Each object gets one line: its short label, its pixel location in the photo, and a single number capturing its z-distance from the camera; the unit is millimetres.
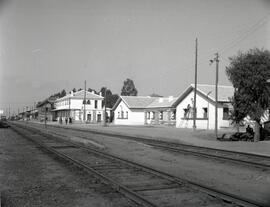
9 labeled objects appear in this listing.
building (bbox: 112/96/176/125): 50897
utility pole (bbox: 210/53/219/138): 27047
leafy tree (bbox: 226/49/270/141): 21359
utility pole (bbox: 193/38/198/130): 33938
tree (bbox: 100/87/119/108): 121881
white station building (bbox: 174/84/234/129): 37406
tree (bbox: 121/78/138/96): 115000
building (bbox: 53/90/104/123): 86938
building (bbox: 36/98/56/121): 111312
